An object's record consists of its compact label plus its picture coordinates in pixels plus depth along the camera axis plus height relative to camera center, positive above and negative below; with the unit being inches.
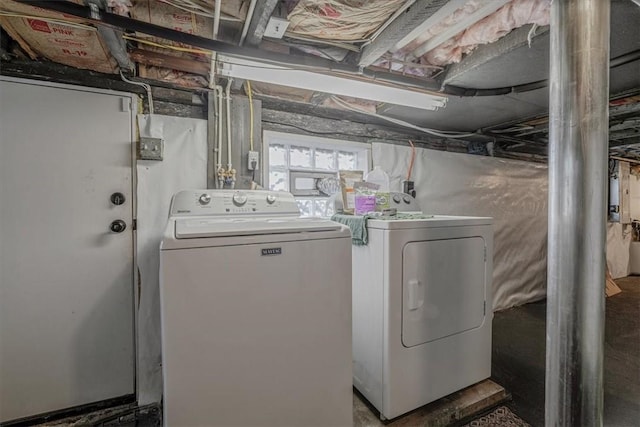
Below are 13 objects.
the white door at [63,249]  62.7 -9.7
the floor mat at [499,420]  66.0 -50.6
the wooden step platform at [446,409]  61.0 -46.0
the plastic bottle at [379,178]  98.9 +10.9
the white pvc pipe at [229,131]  80.4 +22.0
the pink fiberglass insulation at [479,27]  50.4 +36.9
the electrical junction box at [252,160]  82.2 +14.1
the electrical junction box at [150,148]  71.5 +15.4
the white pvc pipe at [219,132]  79.4 +21.6
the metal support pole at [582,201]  36.5 +0.9
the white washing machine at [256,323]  40.9 -18.4
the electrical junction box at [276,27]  51.7 +34.7
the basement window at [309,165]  94.9 +15.6
